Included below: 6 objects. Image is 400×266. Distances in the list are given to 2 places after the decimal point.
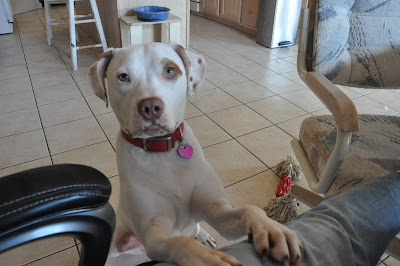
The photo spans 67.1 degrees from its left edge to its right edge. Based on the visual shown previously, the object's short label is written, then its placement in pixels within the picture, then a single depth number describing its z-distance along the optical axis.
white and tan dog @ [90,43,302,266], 0.83
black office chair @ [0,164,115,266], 0.43
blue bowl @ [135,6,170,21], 2.71
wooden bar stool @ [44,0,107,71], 2.90
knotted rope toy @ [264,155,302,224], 1.43
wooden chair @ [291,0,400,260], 0.98
